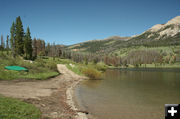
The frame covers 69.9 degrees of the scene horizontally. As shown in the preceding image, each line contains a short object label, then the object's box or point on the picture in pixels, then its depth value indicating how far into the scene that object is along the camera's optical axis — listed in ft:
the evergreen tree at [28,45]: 236.84
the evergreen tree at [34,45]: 357.16
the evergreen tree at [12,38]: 219.73
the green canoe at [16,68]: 97.79
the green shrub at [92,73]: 156.56
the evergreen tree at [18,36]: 223.71
